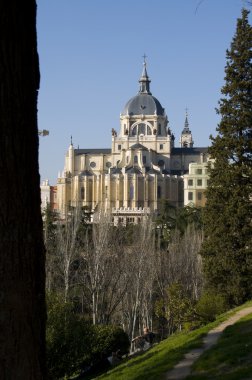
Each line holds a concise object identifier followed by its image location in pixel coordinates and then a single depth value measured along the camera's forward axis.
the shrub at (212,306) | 20.70
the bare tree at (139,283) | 31.88
